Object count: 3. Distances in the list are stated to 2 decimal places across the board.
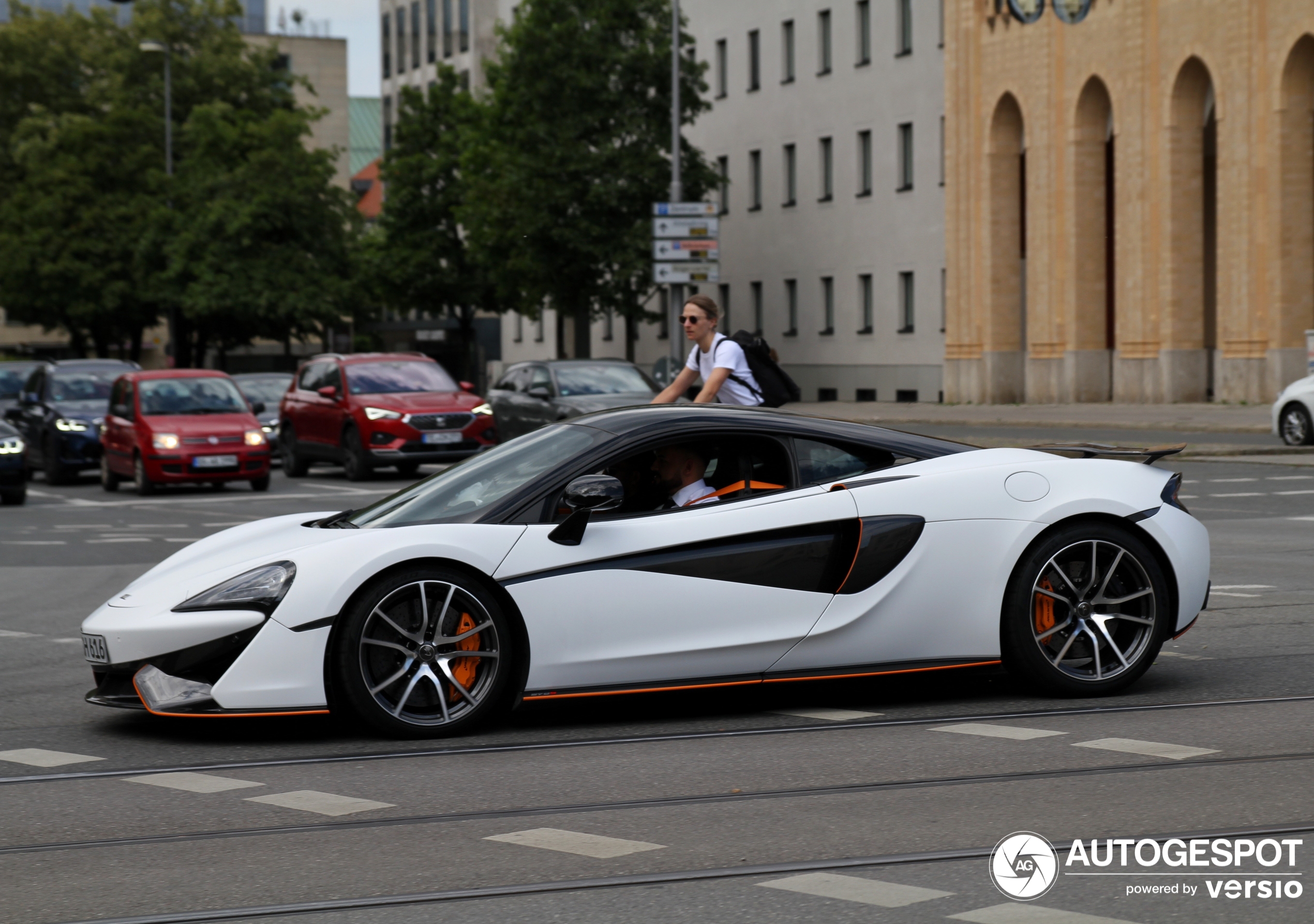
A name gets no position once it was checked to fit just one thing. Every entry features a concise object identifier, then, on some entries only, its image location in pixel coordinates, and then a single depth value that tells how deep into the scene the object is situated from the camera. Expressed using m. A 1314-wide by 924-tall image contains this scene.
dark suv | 28.89
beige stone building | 38.28
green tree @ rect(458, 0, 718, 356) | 51.81
